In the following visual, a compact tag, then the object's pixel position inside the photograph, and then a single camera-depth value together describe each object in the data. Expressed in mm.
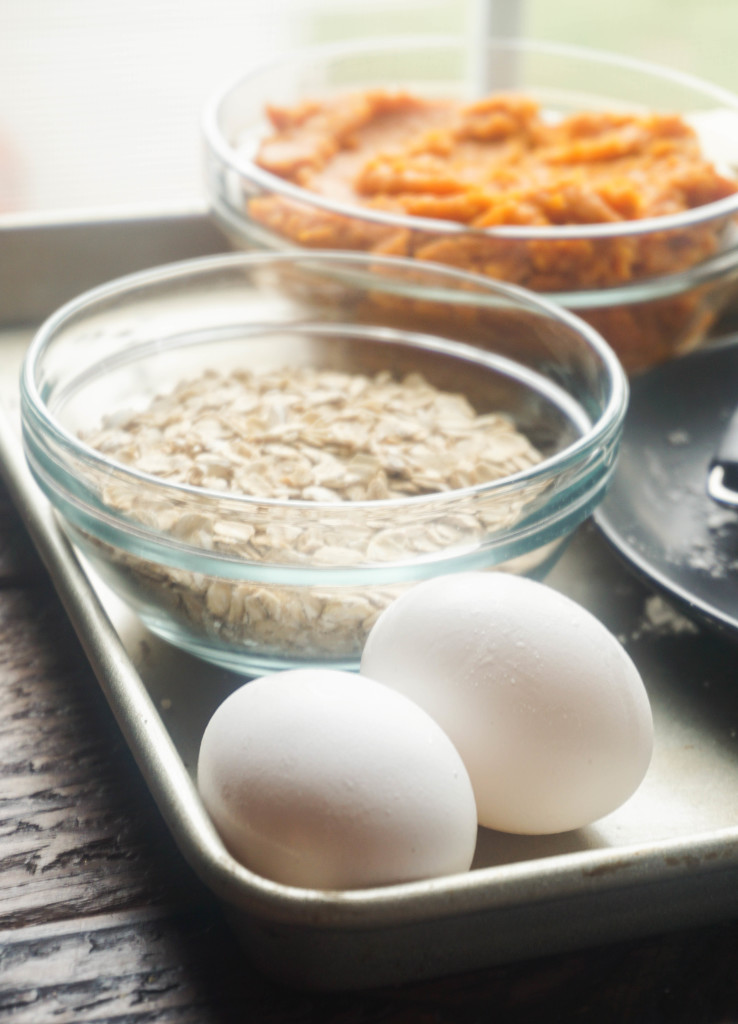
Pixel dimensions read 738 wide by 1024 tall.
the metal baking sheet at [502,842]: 408
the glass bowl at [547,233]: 792
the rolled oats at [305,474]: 535
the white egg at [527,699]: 458
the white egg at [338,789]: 414
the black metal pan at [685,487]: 625
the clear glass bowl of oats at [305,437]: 539
